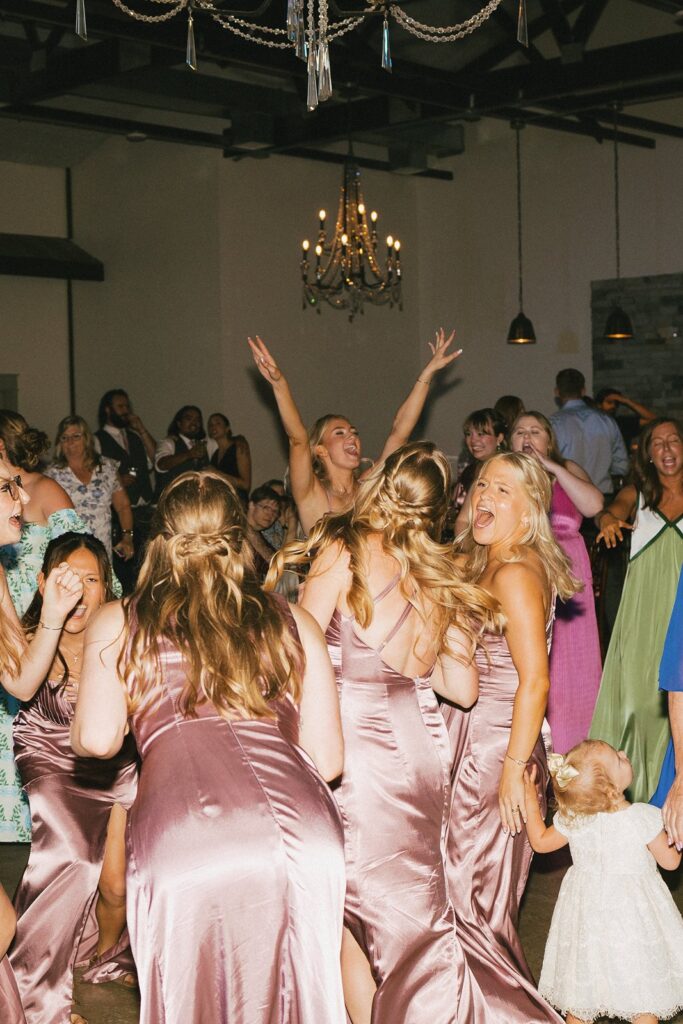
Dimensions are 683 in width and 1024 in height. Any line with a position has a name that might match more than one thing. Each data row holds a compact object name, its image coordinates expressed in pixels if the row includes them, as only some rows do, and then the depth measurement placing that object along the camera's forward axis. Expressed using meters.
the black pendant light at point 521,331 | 9.88
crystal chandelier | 2.99
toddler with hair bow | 2.63
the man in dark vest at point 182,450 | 8.64
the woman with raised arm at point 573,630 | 4.57
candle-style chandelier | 7.79
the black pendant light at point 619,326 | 9.28
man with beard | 8.83
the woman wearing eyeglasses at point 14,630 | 2.11
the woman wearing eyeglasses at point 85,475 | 5.78
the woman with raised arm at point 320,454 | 4.10
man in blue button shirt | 7.37
